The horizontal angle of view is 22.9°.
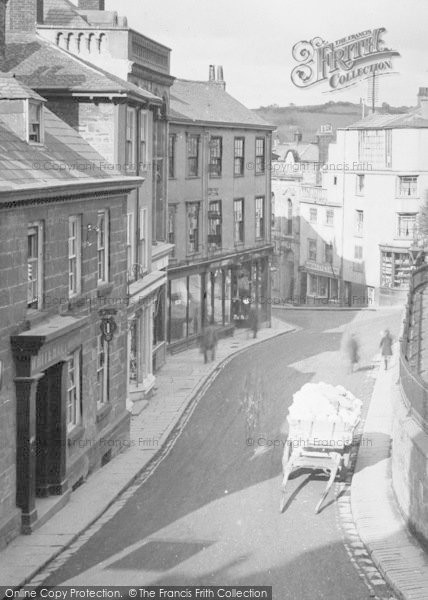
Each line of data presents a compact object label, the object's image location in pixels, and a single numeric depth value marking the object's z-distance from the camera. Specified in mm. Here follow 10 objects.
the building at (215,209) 43125
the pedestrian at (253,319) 48016
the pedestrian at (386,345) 35688
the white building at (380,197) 59688
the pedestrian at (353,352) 38600
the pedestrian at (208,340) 41538
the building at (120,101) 27719
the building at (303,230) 65938
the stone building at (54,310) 19469
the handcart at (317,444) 22203
